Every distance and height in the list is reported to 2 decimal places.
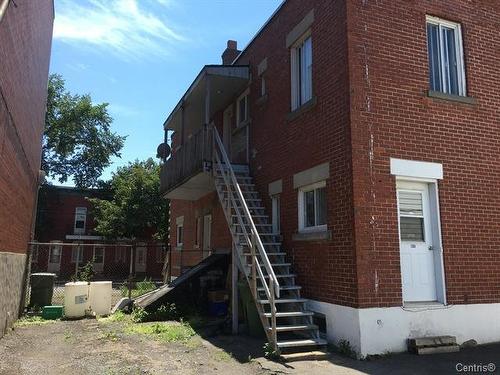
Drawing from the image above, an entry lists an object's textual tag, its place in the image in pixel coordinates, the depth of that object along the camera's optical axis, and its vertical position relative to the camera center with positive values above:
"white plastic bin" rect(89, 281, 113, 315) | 13.21 -0.76
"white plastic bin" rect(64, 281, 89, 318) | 12.82 -0.78
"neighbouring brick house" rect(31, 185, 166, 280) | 34.97 +2.37
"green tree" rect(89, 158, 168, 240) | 35.94 +4.77
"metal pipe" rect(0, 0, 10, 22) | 6.32 +3.61
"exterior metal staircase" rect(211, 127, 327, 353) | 8.04 +0.14
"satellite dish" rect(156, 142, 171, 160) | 19.28 +5.05
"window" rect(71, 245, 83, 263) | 35.21 +1.27
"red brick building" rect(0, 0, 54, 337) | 8.36 +3.14
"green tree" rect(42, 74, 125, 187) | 43.00 +12.42
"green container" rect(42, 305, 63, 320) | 12.74 -1.14
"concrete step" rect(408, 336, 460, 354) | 7.84 -1.17
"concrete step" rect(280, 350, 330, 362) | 7.54 -1.34
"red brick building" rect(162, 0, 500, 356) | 8.27 +1.89
